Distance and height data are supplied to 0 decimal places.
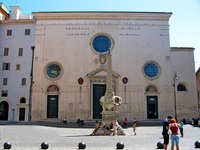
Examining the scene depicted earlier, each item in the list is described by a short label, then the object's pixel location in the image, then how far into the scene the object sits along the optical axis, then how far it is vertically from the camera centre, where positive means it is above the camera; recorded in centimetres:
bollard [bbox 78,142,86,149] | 1197 -192
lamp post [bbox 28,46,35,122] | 3588 +109
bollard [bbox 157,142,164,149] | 1198 -190
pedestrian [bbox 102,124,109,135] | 2040 -197
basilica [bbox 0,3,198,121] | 3600 +554
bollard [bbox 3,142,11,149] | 1180 -190
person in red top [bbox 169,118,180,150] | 980 -120
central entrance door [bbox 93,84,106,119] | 3594 +120
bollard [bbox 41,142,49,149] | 1189 -191
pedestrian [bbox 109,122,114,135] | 1981 -196
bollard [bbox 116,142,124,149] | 1185 -189
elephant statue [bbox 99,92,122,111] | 2203 +22
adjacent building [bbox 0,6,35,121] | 3609 +541
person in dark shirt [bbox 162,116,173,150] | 1039 -107
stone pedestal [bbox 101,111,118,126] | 2170 -98
